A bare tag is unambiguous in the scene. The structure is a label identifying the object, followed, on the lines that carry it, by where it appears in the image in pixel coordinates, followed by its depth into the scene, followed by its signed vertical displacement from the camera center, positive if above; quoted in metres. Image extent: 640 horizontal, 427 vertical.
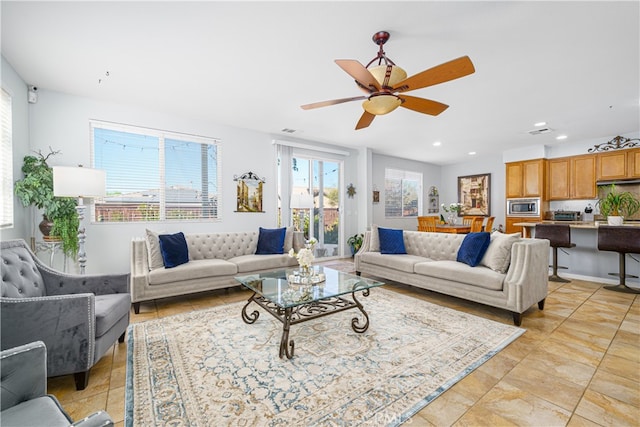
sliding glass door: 6.15 +0.23
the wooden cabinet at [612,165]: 5.59 +0.87
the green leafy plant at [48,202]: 3.10 +0.11
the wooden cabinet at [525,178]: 6.55 +0.74
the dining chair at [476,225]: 5.96 -0.35
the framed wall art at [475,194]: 8.02 +0.44
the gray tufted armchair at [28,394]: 0.97 -0.69
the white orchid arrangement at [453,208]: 6.78 +0.03
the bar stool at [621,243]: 3.65 -0.47
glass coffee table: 2.26 -0.75
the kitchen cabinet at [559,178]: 6.36 +0.69
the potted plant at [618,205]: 4.00 +0.04
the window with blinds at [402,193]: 7.92 +0.47
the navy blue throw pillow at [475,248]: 3.41 -0.48
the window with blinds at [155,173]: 4.11 +0.61
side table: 3.39 -0.44
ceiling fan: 2.14 +1.06
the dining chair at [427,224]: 6.17 -0.33
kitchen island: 4.11 -0.81
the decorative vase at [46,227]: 3.37 -0.19
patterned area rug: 1.59 -1.15
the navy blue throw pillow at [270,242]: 4.47 -0.51
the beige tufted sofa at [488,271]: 2.87 -0.73
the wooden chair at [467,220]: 7.42 -0.31
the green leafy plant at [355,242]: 6.55 -0.76
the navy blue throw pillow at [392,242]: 4.44 -0.53
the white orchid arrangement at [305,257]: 2.82 -0.48
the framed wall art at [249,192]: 5.24 +0.35
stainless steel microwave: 6.66 +0.04
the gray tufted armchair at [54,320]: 1.70 -0.71
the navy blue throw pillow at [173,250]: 3.52 -0.51
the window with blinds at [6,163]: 2.96 +0.52
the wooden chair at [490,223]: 6.90 -0.36
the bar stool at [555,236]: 4.25 -0.43
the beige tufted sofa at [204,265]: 3.29 -0.72
